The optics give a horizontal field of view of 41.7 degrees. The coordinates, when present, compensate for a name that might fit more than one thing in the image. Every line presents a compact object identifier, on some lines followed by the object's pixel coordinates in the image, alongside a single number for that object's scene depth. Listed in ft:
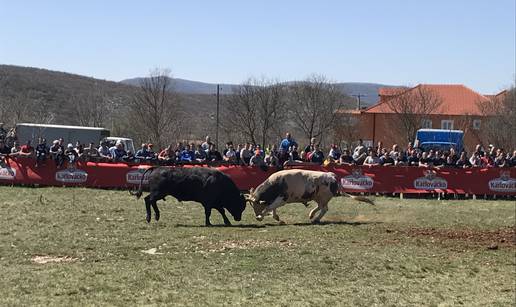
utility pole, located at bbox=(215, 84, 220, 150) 221.46
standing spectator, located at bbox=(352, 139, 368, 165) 93.09
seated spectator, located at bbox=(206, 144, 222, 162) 93.40
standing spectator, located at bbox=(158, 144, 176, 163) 91.25
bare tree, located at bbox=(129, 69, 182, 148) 234.17
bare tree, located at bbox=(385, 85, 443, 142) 260.83
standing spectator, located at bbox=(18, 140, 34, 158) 92.48
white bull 59.62
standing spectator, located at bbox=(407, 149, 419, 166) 93.76
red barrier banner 90.79
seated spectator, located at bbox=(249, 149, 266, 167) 90.84
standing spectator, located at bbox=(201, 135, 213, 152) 94.66
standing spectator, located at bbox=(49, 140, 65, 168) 91.66
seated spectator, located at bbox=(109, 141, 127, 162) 93.35
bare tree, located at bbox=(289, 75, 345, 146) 259.39
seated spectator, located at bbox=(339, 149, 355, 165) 92.75
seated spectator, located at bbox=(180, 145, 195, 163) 92.73
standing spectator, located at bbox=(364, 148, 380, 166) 92.28
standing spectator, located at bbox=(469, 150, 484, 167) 94.42
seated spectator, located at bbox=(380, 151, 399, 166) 93.09
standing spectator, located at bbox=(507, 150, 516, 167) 92.62
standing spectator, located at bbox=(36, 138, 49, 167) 91.71
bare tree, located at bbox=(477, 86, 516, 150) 229.66
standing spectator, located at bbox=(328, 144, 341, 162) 95.14
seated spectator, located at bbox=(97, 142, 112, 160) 93.59
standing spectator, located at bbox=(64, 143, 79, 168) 91.66
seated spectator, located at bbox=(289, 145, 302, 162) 92.07
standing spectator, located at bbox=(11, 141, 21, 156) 92.99
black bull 56.90
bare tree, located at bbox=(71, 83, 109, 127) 277.44
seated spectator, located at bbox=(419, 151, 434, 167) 92.94
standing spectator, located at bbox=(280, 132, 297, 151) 94.43
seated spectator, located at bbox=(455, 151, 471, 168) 93.14
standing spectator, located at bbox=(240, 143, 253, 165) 92.62
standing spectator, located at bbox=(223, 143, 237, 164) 93.47
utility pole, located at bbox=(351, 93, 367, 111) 302.49
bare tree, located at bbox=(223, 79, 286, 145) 250.16
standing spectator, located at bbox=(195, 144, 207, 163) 93.20
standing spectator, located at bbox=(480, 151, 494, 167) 94.61
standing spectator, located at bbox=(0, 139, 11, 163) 92.22
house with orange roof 261.44
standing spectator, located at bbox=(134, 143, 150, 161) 93.43
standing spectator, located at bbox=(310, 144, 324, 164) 92.68
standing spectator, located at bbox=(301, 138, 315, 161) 93.71
